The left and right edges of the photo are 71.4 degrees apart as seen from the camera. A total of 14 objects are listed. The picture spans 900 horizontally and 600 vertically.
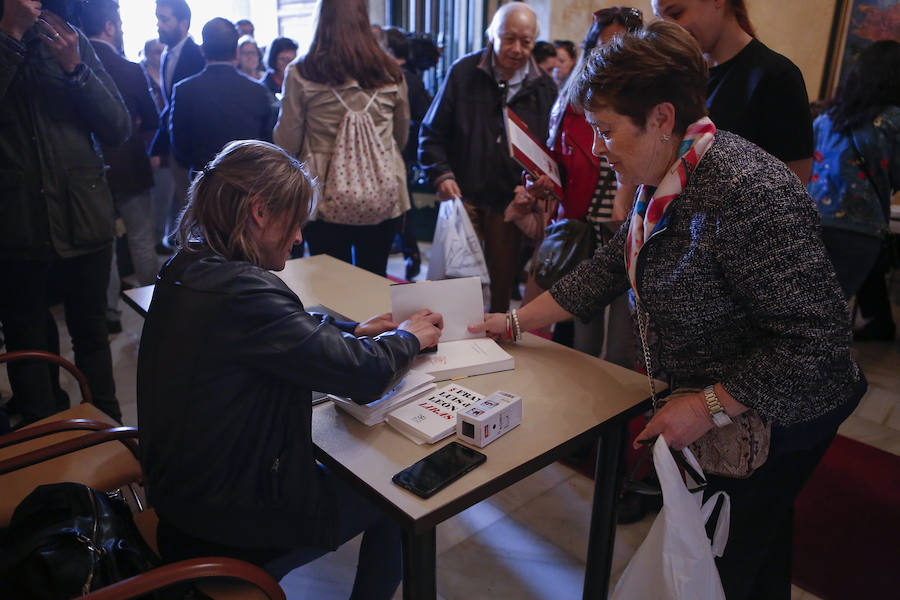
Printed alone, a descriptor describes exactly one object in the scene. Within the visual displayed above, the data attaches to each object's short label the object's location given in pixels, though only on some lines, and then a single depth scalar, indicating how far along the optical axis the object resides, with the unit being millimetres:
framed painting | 3936
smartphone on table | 1016
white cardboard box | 1118
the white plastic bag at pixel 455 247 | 2596
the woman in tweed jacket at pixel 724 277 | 1029
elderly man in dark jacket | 2707
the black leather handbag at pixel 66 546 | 898
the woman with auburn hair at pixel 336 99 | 2348
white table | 1017
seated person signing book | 1047
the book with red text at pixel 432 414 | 1157
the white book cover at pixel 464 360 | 1400
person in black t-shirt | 1614
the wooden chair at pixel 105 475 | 917
